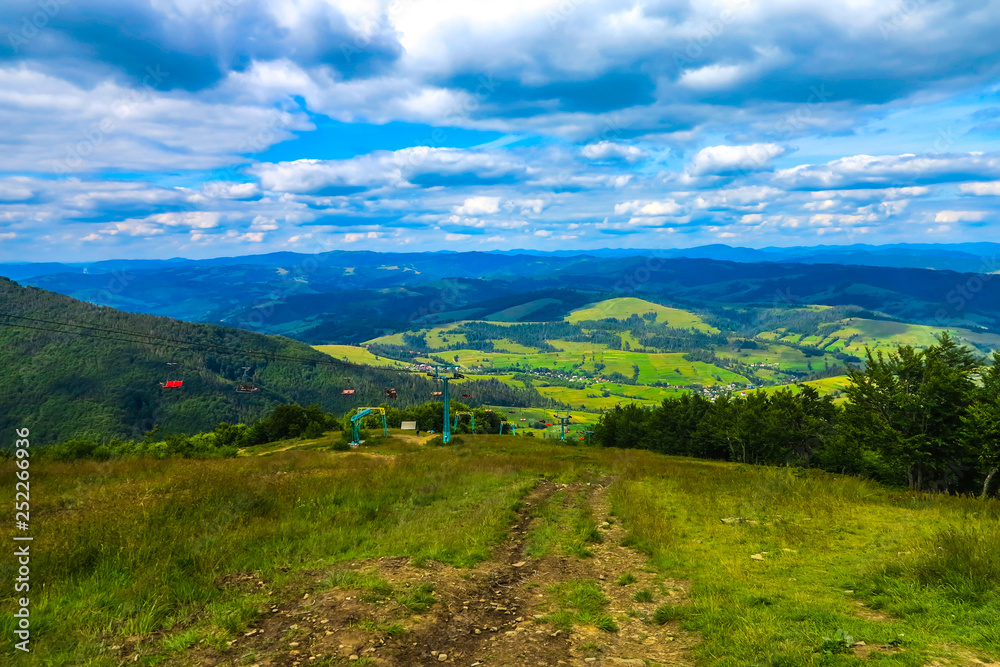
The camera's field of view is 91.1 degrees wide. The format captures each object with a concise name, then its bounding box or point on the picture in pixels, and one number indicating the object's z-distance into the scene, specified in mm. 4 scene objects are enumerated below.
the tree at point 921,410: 29375
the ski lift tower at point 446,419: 58881
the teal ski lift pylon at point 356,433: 59400
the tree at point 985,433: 26219
